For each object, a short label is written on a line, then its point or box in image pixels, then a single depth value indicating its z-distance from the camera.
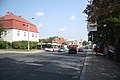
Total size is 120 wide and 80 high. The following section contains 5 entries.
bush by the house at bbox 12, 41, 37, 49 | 25.30
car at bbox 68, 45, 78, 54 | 21.02
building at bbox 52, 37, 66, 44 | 52.86
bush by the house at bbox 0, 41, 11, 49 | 23.57
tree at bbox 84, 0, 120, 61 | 6.18
